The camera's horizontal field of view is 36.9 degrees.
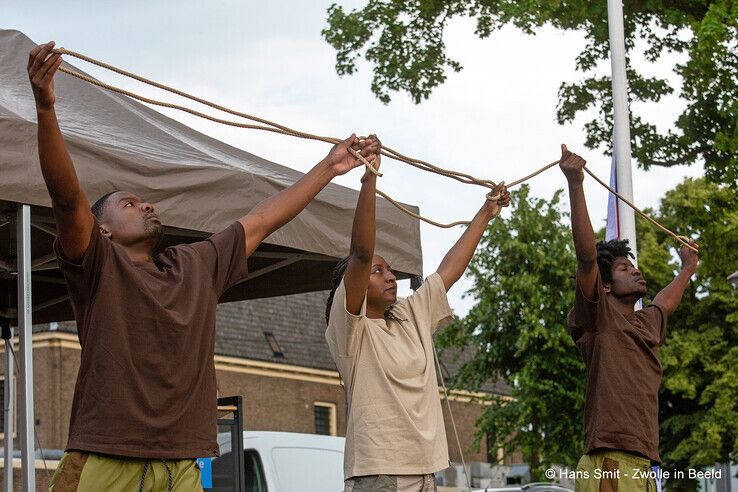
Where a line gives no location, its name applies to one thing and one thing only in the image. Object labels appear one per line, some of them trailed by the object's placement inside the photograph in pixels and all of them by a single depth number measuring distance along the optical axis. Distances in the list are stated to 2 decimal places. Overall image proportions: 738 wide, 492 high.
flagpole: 7.48
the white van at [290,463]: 6.95
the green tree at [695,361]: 26.08
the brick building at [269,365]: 27.33
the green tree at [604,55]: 12.48
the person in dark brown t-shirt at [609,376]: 4.34
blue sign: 5.73
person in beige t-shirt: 3.95
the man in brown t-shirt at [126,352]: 2.94
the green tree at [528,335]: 26.48
